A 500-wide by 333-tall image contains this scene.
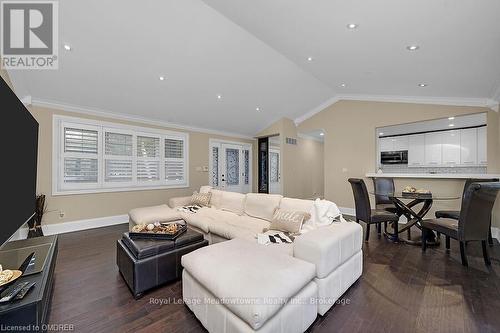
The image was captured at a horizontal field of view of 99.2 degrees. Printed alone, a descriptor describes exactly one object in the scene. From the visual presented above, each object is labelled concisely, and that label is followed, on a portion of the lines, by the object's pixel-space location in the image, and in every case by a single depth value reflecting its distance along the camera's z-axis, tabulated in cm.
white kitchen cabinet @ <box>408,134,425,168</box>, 633
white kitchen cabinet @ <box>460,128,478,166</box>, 556
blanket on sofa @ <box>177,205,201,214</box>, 385
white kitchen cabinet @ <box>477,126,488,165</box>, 542
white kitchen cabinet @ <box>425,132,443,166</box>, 605
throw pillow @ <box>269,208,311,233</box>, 248
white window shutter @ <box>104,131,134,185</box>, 462
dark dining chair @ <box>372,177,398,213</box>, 444
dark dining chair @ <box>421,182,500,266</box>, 247
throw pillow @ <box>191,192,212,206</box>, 430
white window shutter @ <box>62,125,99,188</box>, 413
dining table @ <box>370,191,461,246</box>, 330
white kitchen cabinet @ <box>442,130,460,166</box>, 580
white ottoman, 125
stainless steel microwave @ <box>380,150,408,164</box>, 662
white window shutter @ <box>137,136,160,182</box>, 512
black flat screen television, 119
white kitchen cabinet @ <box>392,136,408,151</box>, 660
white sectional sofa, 178
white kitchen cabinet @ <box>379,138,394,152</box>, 691
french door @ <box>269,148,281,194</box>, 803
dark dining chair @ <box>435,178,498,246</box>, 337
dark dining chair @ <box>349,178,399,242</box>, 338
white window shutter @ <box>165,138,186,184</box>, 561
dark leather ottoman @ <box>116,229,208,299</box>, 200
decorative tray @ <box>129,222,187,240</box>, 230
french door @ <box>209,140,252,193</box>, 673
